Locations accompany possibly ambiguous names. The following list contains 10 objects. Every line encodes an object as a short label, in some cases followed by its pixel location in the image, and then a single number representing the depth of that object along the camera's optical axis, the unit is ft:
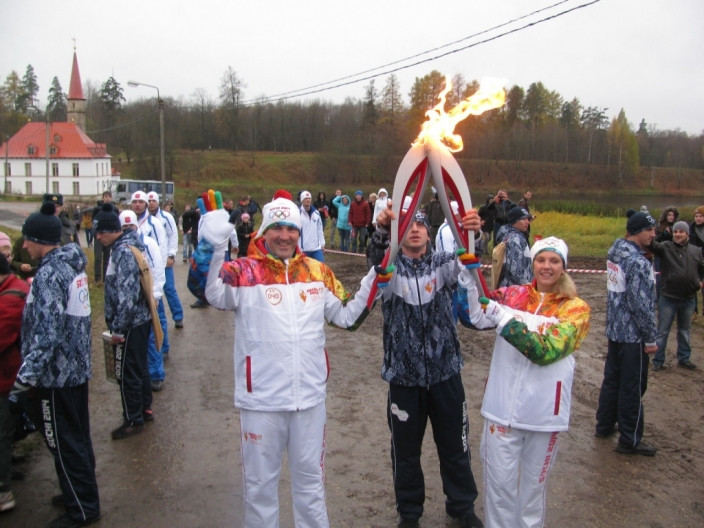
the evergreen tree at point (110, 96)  271.28
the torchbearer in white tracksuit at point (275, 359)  10.94
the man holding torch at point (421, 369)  12.25
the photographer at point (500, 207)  43.88
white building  218.38
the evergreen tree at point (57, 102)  296.30
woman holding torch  11.03
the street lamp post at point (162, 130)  81.41
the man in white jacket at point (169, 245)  27.48
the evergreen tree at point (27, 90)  277.85
